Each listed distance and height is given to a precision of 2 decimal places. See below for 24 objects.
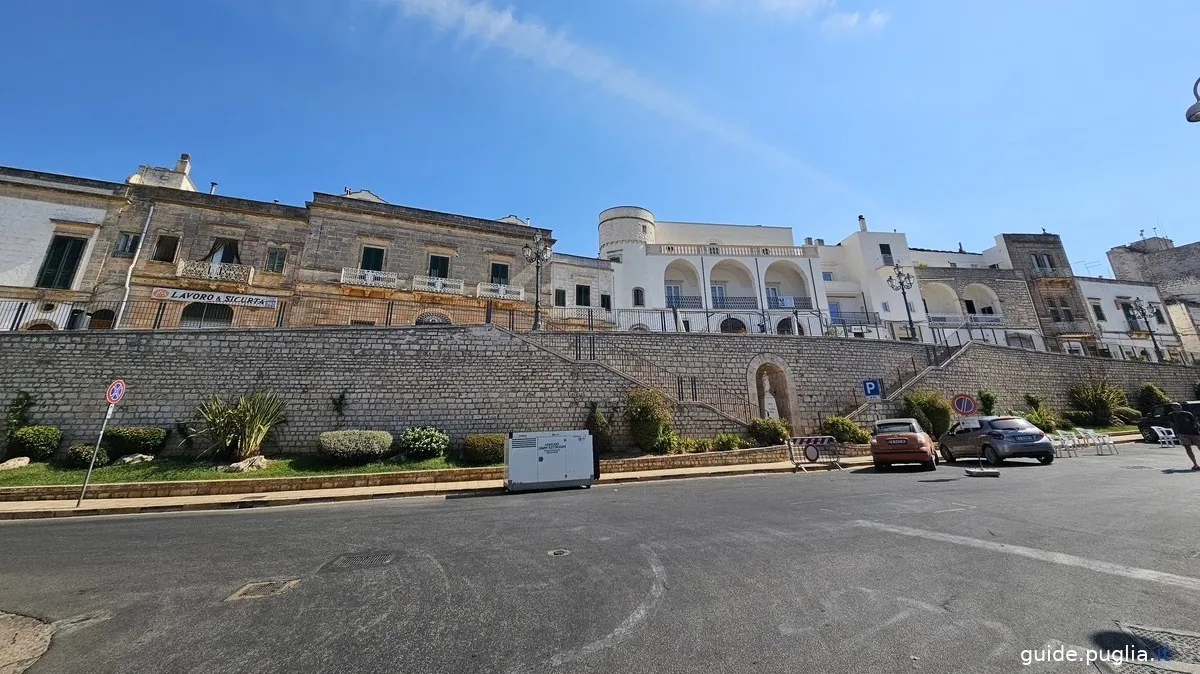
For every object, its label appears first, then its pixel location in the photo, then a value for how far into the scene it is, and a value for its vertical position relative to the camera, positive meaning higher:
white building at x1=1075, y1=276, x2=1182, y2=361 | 30.45 +8.27
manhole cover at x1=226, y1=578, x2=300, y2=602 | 3.97 -1.38
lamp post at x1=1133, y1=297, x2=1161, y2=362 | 28.91 +8.42
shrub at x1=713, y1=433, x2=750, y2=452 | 14.52 -0.19
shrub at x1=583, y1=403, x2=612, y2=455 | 14.08 +0.22
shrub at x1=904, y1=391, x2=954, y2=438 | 16.94 +0.99
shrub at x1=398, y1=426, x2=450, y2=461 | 13.03 -0.09
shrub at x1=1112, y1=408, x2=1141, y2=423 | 20.87 +0.83
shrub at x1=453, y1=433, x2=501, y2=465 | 12.83 -0.31
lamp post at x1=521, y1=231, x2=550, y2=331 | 17.06 +9.79
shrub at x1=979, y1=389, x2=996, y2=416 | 18.84 +1.33
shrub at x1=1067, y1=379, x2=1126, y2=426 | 20.55 +1.55
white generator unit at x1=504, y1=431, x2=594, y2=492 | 10.28 -0.51
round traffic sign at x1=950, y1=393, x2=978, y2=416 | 11.95 +0.81
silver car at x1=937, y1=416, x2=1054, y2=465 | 11.47 -0.19
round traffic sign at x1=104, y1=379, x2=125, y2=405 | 10.01 +1.23
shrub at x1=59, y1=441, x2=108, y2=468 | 11.52 -0.32
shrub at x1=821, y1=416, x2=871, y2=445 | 16.14 +0.17
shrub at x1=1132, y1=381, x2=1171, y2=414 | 21.98 +1.72
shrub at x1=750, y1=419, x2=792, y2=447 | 15.22 +0.12
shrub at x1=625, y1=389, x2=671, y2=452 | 14.02 +0.58
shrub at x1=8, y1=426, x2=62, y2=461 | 11.71 +0.07
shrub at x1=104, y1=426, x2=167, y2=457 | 12.10 +0.12
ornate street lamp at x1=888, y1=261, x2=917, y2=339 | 24.10 +9.66
